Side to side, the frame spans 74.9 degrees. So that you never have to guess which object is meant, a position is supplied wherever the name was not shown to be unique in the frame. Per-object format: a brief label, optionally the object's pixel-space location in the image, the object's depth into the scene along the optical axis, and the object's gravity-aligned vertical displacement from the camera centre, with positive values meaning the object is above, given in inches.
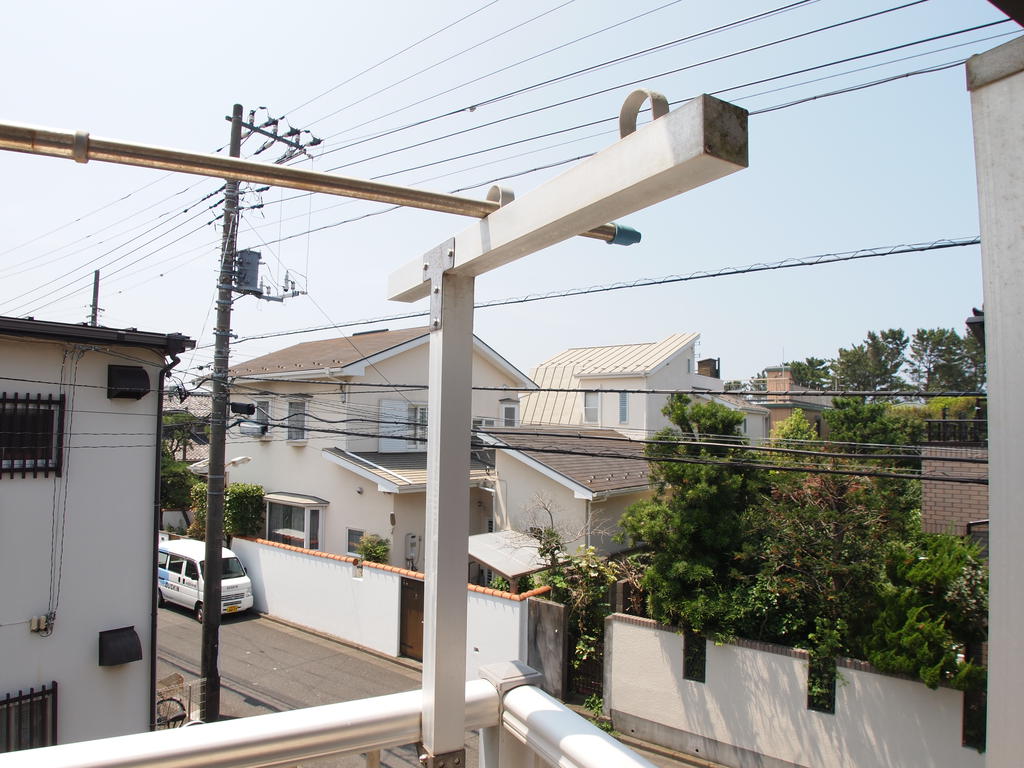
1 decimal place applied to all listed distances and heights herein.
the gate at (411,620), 415.8 -131.5
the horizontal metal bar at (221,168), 49.2 +19.6
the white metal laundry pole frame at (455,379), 51.1 +3.1
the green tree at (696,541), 311.0 -60.9
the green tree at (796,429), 695.7 -15.2
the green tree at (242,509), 553.6 -83.9
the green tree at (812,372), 1820.9 +119.2
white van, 489.1 -127.6
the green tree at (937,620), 253.8 -79.6
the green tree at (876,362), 1691.7 +137.8
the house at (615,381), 770.2 +39.5
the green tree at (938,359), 1539.1 +137.9
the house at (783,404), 979.9 +18.5
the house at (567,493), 452.8 -57.6
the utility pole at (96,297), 652.1 +109.2
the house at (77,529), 229.6 -44.1
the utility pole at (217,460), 324.5 -25.7
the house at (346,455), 507.2 -38.2
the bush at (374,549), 480.1 -100.7
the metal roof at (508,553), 389.7 -86.8
